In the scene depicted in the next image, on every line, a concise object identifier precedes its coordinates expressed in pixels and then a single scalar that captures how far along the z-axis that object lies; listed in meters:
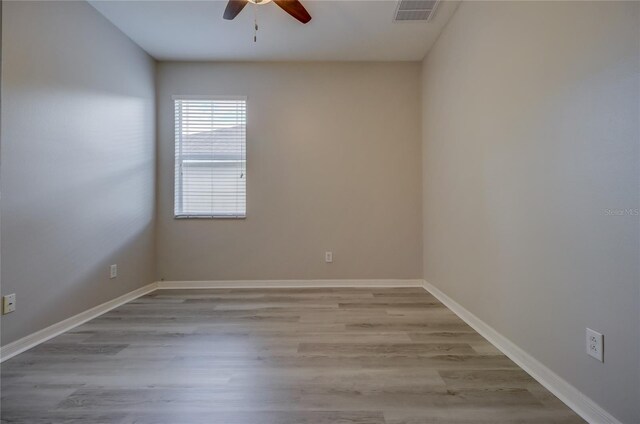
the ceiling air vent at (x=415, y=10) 2.42
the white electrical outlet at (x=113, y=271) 2.71
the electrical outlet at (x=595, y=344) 1.20
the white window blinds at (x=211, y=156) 3.43
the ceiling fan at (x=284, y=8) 2.09
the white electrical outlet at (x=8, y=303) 1.78
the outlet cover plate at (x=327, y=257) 3.43
